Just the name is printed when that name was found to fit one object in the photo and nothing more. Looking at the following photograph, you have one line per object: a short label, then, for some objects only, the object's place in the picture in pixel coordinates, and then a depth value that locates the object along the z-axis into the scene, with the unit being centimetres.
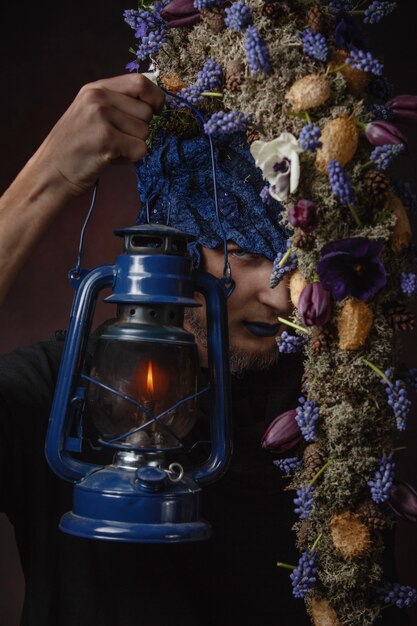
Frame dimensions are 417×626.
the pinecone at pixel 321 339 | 132
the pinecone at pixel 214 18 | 145
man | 169
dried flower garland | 130
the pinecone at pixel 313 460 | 132
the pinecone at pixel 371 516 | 132
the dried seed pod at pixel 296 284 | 134
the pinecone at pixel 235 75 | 140
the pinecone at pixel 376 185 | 131
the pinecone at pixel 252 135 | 139
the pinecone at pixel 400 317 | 131
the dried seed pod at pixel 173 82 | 154
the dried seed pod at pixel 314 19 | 137
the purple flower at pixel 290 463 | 134
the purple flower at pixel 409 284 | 131
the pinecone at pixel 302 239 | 133
